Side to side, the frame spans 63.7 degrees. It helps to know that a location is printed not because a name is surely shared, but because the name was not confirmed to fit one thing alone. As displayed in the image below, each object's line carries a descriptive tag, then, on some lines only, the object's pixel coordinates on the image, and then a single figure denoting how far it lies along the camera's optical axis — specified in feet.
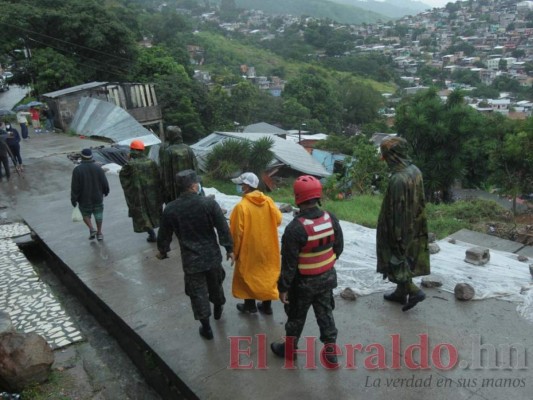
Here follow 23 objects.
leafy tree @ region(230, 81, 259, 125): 113.39
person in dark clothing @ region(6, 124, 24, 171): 34.30
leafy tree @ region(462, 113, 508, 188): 55.83
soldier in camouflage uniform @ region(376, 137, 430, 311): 11.85
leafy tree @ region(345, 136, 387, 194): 43.47
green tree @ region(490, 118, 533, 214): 46.78
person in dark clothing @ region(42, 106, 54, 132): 55.06
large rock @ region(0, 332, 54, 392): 10.90
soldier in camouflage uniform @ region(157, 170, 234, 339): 11.30
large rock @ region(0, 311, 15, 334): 12.09
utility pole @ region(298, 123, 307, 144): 131.18
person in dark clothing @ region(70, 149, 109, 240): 19.20
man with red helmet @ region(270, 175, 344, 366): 9.58
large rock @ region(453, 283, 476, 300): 13.33
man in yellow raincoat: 11.59
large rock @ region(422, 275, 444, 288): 14.23
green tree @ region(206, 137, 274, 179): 45.93
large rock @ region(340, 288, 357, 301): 13.87
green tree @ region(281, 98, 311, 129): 135.64
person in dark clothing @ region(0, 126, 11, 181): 32.24
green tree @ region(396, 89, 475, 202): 54.70
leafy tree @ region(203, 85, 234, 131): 99.45
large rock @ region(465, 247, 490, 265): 15.61
